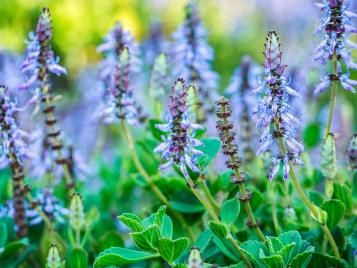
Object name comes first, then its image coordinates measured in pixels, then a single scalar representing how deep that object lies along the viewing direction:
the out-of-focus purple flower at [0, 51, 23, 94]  1.45
